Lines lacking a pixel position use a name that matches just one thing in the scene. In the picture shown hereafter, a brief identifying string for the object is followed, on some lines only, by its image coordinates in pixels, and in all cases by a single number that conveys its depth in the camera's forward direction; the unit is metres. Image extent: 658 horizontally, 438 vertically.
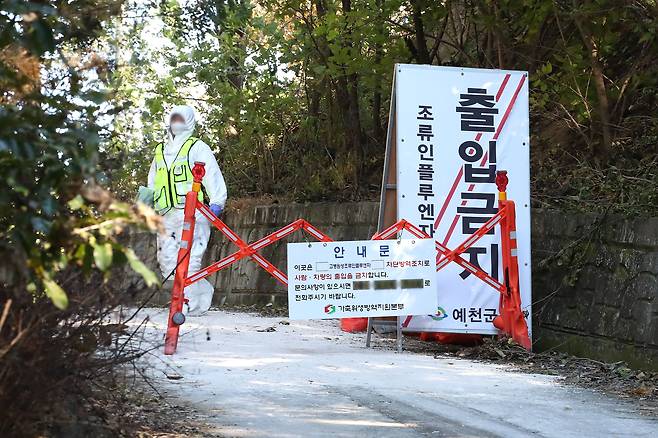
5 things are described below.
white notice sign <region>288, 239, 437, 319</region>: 15.04
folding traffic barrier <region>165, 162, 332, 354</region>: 14.58
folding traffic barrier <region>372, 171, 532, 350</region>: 15.39
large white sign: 15.78
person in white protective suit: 19.25
